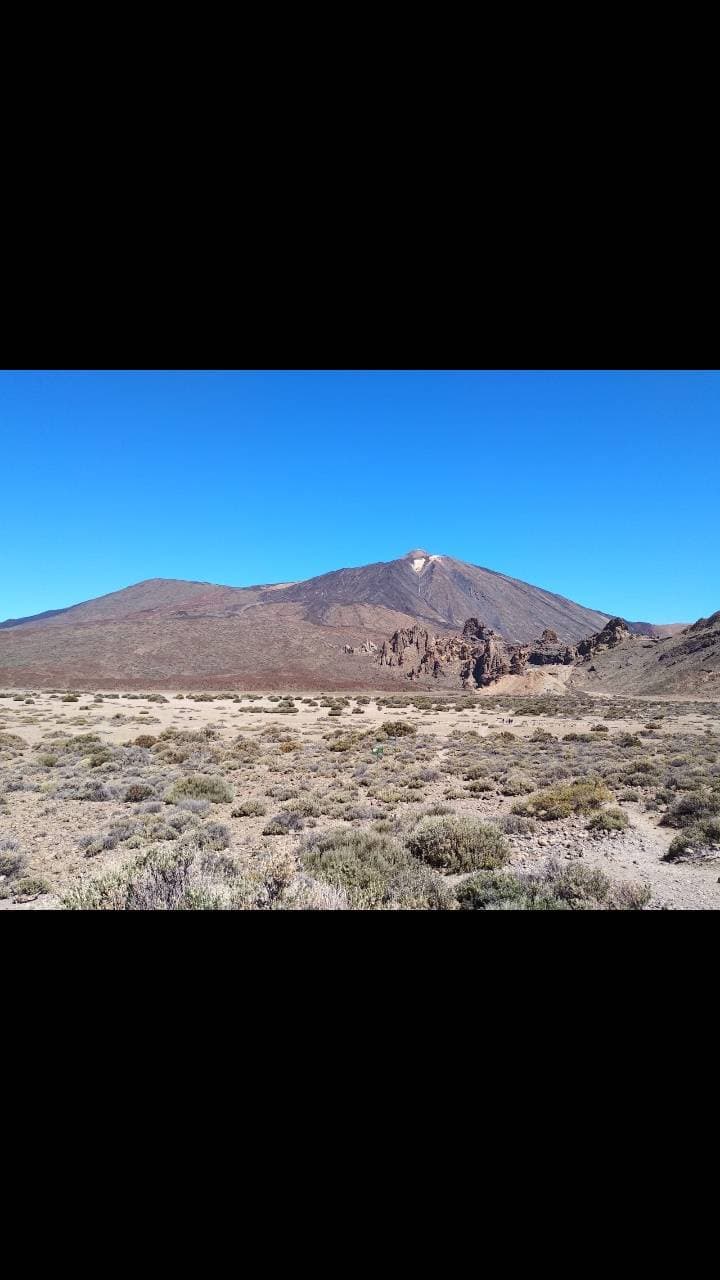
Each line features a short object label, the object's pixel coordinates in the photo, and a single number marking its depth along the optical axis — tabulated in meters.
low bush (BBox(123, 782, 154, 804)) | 8.98
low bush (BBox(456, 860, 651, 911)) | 4.34
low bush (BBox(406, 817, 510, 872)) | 5.67
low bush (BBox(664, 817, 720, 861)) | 6.14
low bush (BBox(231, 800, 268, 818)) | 8.20
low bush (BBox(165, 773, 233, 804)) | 8.99
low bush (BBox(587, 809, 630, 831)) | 7.20
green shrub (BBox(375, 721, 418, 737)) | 19.08
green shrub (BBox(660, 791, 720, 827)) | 7.40
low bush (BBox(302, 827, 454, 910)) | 4.55
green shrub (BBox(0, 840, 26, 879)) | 5.67
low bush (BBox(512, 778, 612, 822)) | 7.96
